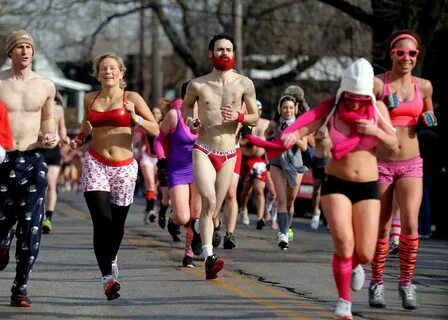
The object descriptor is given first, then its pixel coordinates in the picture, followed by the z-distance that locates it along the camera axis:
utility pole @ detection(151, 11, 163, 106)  49.44
